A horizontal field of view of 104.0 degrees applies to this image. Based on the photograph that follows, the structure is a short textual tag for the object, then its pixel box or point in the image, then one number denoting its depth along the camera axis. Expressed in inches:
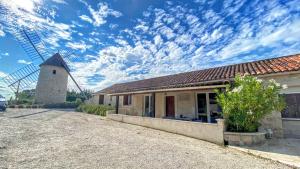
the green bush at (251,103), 199.8
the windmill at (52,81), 855.5
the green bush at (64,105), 813.7
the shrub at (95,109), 555.0
